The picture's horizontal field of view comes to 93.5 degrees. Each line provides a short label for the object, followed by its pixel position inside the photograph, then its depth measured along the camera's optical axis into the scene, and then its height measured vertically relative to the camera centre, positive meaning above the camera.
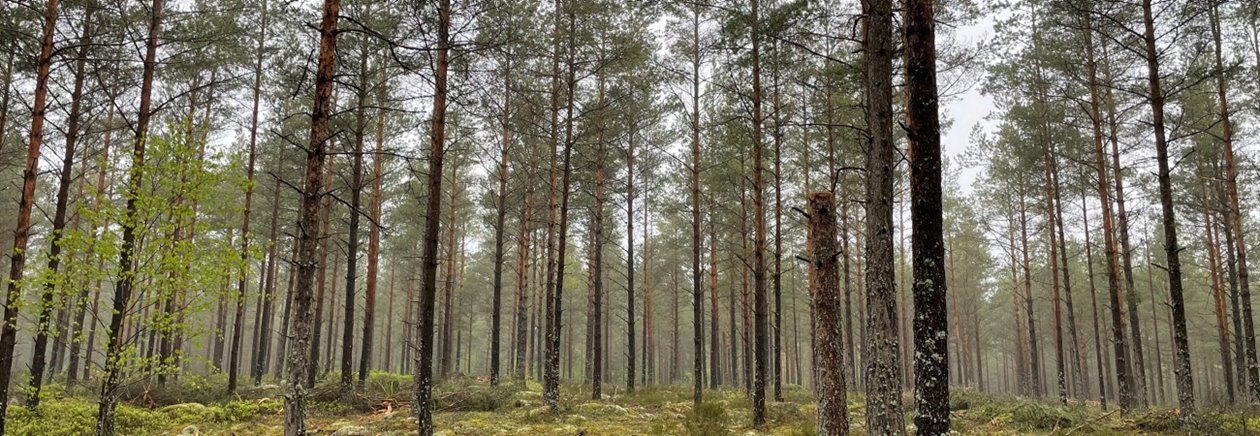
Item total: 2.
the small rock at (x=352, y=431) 9.52 -2.03
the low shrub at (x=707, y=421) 9.79 -2.00
